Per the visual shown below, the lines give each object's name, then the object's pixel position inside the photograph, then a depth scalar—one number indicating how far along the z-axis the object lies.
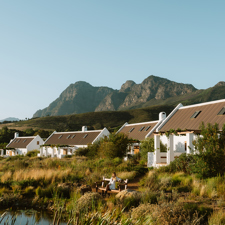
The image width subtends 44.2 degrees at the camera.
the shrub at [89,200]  10.87
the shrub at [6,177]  17.13
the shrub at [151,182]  14.79
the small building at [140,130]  34.66
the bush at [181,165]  18.38
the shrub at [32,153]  48.85
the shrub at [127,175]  18.61
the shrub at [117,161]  24.23
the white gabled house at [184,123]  21.95
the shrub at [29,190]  14.46
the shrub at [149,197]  11.35
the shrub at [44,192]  13.93
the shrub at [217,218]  8.27
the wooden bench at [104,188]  14.21
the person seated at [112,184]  14.36
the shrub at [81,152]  38.25
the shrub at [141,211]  8.83
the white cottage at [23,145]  58.53
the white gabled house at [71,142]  45.58
